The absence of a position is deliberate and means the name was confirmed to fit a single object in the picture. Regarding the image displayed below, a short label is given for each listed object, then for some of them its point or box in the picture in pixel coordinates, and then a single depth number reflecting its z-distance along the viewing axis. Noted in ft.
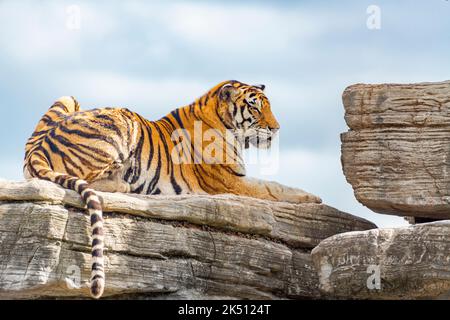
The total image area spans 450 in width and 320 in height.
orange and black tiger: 48.88
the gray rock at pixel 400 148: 47.96
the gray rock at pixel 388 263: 43.42
